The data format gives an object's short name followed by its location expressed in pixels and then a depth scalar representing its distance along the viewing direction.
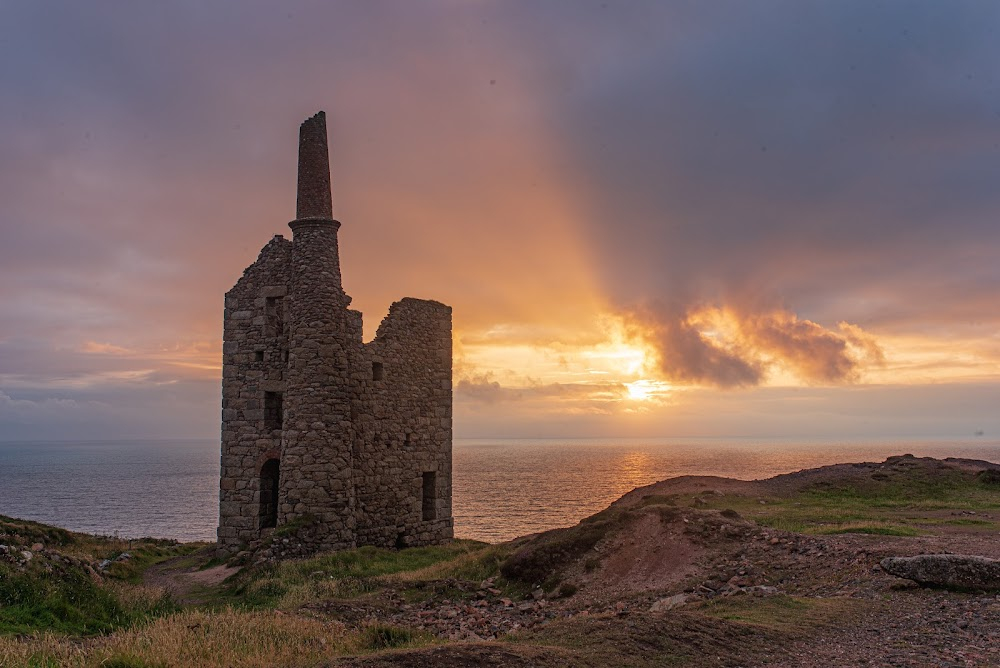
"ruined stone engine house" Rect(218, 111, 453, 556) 21.41
